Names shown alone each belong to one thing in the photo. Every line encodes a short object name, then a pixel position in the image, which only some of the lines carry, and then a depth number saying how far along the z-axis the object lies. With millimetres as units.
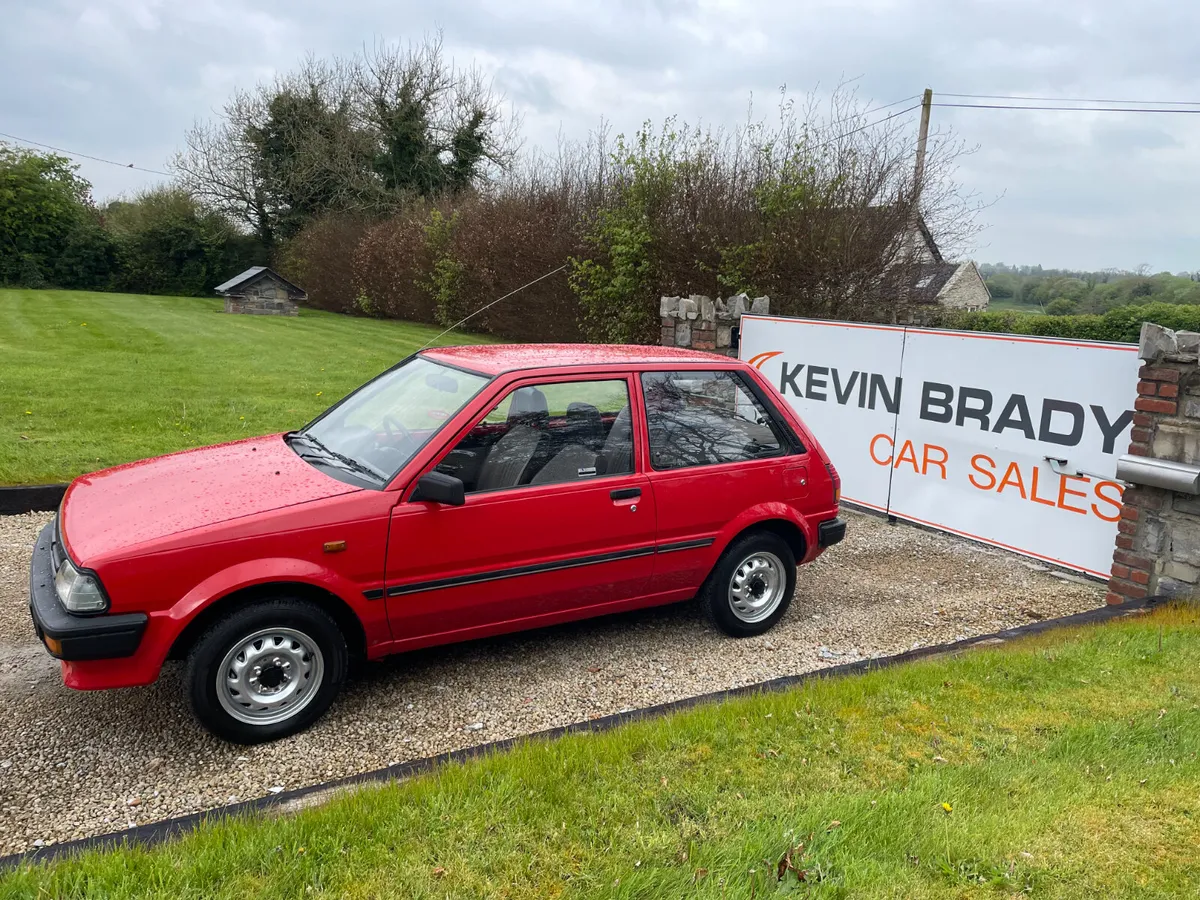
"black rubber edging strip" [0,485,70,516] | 7348
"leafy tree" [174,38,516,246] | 37969
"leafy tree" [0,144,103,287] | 35719
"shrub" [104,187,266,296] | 37938
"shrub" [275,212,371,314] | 34125
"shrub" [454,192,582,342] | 21156
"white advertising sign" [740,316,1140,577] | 6695
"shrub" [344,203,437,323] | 29078
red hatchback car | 3703
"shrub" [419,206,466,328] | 26547
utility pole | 24188
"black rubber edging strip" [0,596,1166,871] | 2943
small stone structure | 28062
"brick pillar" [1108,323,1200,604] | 5566
